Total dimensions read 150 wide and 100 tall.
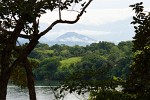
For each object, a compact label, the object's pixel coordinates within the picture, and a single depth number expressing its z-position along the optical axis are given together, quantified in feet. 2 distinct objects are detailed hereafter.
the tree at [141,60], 36.07
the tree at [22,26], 51.41
